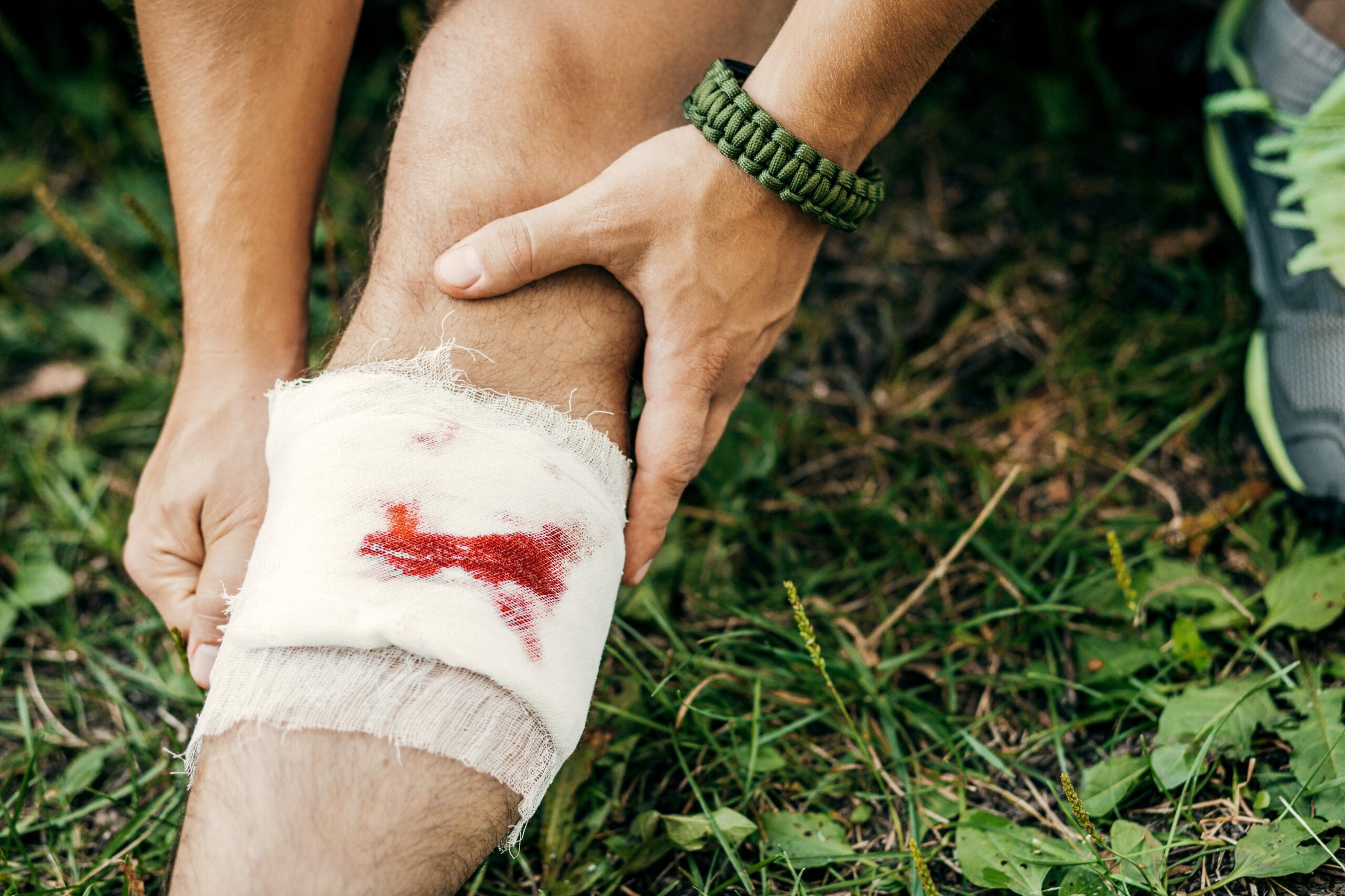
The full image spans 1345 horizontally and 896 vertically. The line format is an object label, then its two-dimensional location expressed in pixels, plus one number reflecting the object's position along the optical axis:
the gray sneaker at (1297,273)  0.69
